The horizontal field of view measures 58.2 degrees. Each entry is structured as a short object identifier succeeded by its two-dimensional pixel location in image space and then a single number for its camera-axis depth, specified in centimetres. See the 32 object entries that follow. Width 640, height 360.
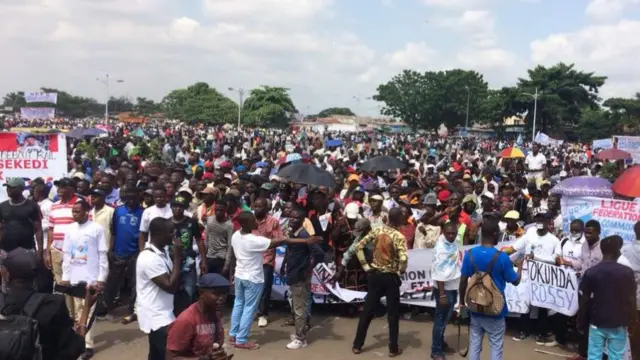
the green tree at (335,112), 14621
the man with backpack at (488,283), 500
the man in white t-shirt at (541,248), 658
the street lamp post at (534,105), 5409
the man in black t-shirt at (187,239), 625
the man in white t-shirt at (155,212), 661
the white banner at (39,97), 4249
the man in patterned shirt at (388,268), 592
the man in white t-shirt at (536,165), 1515
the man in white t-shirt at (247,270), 600
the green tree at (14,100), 11156
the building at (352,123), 8368
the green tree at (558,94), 5547
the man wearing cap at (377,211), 762
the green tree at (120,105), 12364
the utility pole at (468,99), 7101
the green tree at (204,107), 7450
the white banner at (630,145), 1716
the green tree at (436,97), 7288
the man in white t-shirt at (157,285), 441
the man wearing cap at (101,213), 693
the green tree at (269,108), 6844
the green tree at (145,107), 11225
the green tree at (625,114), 5325
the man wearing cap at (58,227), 636
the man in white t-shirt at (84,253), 579
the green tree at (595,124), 5412
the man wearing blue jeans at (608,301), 494
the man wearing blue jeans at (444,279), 589
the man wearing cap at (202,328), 361
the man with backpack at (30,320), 270
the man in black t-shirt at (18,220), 646
